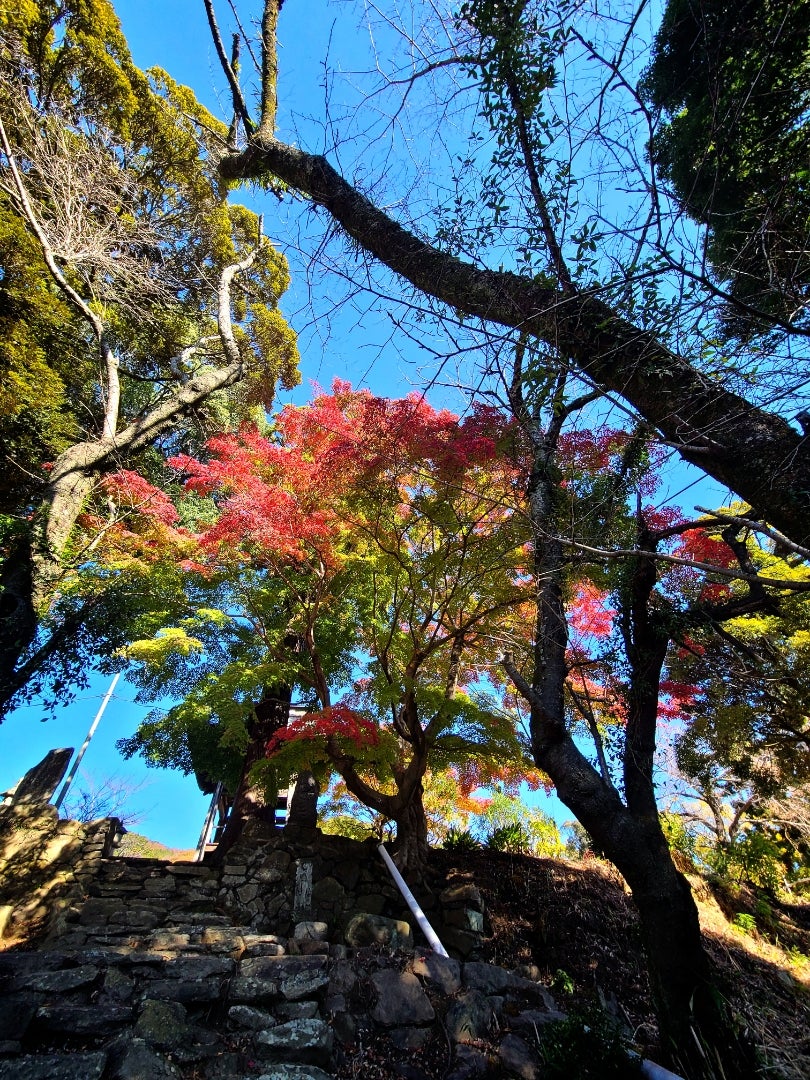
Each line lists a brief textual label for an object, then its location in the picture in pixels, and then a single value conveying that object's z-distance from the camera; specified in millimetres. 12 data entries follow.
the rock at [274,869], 6297
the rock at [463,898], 5934
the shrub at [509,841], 7648
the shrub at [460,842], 7496
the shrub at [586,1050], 2611
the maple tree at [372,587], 5797
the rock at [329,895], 6113
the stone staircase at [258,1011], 2762
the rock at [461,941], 5551
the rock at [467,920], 5691
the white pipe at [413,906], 4310
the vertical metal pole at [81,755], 8756
